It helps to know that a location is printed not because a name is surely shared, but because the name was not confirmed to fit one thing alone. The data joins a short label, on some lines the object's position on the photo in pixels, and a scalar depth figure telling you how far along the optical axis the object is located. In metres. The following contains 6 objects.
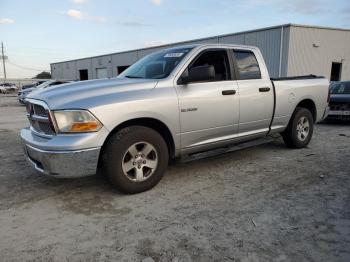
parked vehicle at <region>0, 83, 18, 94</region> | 50.34
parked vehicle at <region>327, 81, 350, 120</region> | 10.05
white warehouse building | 21.17
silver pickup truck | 3.79
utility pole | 84.50
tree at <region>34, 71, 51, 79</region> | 110.07
